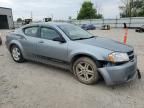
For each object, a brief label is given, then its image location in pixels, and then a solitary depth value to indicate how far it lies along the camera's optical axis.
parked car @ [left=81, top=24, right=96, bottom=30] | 18.93
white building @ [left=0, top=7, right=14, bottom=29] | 23.31
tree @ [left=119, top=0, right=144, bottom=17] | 30.37
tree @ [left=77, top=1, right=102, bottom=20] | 31.42
